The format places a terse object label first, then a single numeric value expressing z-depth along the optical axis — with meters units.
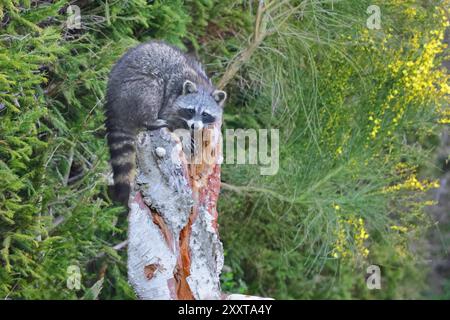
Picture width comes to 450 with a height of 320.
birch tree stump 12.62
